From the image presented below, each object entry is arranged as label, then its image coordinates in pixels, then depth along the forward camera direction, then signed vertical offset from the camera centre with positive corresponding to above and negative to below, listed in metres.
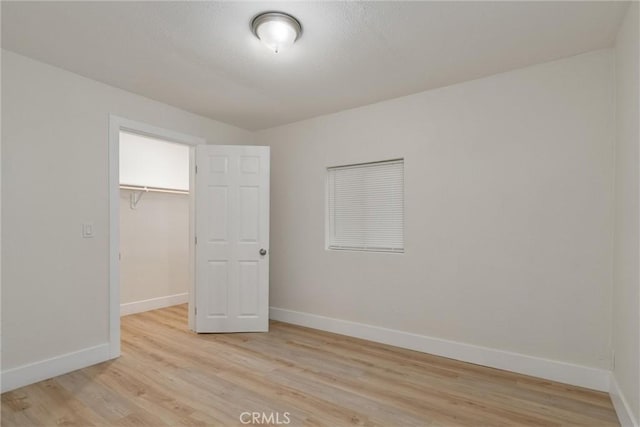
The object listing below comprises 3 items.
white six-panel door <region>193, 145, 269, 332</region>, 3.97 -0.31
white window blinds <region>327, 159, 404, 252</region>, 3.64 +0.08
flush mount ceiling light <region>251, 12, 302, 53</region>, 2.15 +1.18
